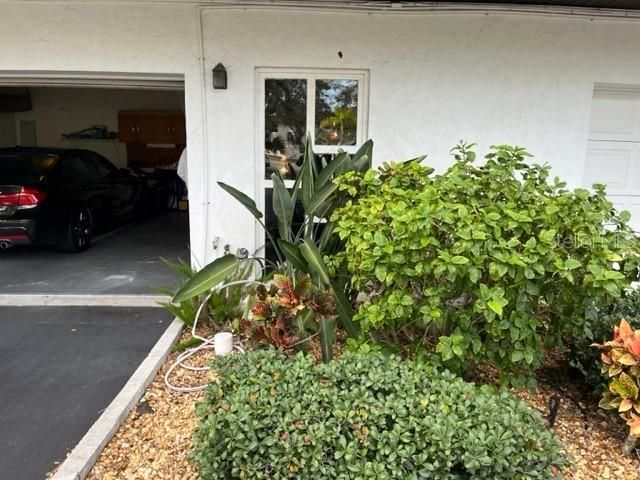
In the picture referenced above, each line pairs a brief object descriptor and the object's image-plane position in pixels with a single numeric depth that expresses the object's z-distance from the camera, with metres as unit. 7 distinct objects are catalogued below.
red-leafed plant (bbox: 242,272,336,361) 2.94
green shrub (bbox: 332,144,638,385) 2.28
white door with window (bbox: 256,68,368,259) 4.69
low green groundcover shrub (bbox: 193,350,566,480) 1.83
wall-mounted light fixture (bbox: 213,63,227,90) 4.46
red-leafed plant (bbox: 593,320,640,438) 2.34
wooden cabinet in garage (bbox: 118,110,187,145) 11.60
